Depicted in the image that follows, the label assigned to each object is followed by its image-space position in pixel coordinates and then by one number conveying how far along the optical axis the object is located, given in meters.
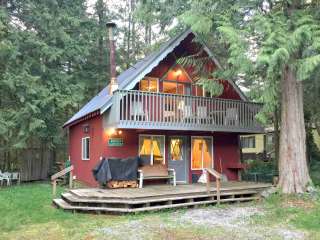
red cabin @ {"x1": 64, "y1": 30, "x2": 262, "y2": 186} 13.48
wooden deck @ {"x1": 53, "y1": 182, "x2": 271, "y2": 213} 10.52
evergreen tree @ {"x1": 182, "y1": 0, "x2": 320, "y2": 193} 10.40
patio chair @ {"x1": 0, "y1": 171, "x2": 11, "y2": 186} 17.58
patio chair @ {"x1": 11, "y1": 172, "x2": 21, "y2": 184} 18.18
